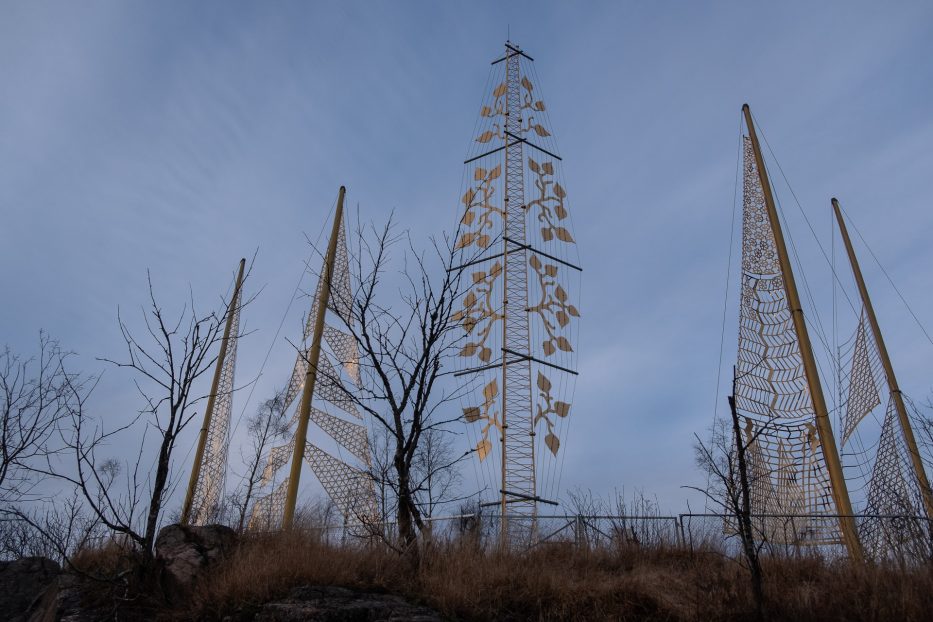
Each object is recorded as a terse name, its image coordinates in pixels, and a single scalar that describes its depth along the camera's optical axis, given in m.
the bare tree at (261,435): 20.32
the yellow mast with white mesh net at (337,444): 14.12
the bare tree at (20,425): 12.30
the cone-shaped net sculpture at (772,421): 11.96
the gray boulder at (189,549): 9.08
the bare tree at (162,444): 8.49
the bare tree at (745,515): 8.05
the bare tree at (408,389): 9.64
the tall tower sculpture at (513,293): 17.02
